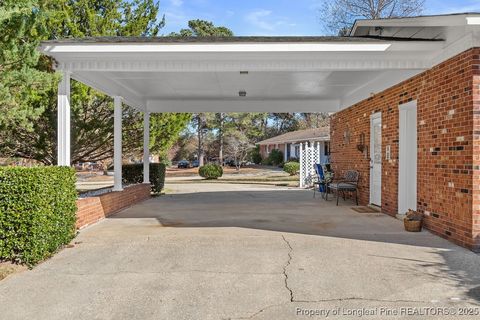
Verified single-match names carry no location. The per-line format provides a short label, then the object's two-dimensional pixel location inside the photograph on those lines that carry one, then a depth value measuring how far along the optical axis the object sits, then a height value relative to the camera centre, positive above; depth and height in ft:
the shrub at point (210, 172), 83.05 -3.37
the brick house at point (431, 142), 18.28 +0.83
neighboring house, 102.29 +4.37
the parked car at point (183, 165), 149.71 -3.40
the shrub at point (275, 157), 139.85 -0.35
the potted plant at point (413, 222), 22.31 -3.76
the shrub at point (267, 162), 145.79 -2.22
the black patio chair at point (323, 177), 42.13 -2.29
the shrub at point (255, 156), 161.89 +0.02
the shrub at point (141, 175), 43.23 -2.10
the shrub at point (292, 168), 89.20 -2.72
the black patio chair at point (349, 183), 35.42 -2.56
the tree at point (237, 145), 125.49 +3.55
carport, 20.81 +5.63
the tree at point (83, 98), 34.06 +5.24
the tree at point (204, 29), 121.10 +39.78
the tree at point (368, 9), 71.05 +26.95
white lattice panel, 61.00 -1.18
